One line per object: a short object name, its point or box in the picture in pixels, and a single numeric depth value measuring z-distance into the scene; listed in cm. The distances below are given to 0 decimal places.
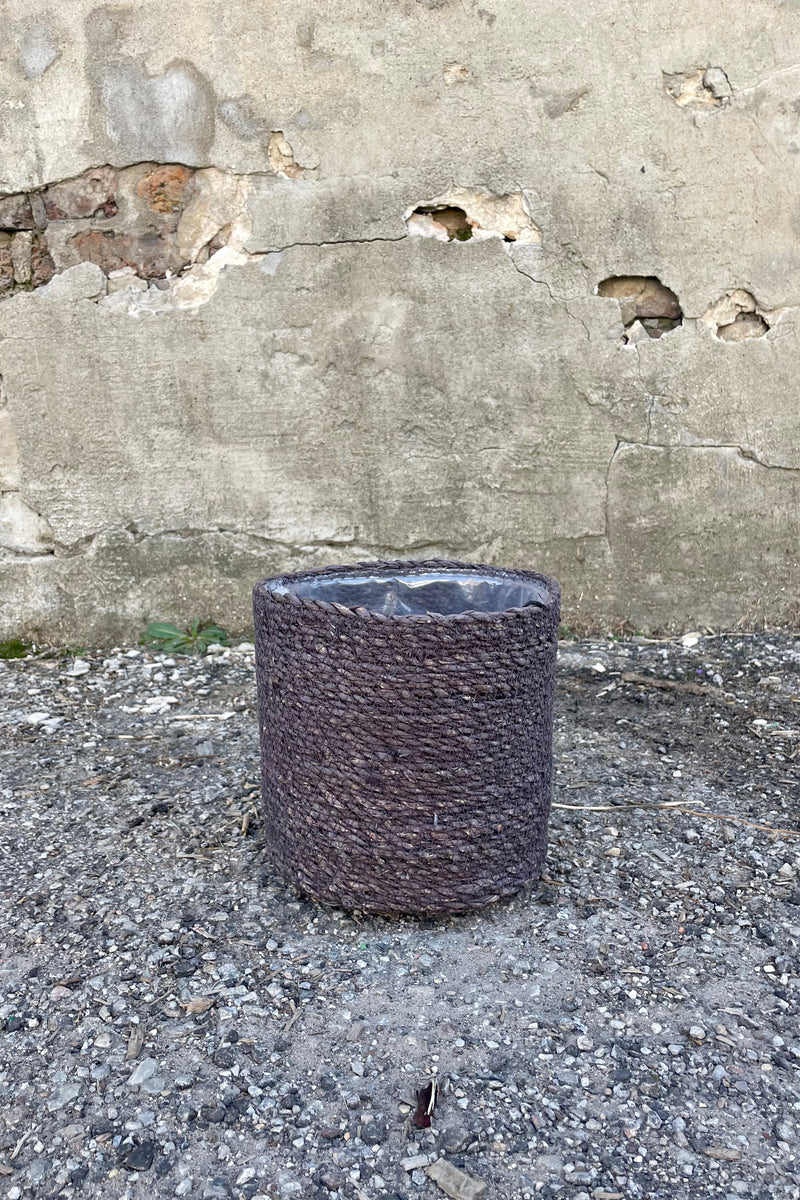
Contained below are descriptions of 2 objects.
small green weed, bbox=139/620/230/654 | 312
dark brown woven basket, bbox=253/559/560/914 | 151
